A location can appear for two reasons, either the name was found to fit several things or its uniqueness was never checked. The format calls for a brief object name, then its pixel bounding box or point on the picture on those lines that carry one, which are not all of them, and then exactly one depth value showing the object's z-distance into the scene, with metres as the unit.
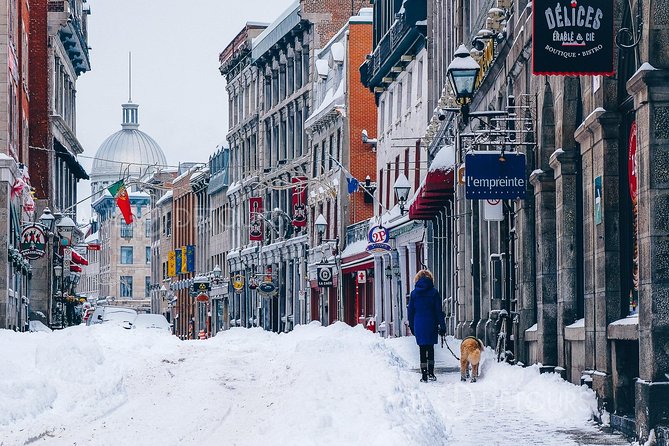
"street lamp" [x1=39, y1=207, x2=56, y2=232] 54.38
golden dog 22.75
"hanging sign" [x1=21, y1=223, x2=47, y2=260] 48.78
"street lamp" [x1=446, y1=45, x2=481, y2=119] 22.03
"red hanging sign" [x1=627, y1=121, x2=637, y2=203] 16.27
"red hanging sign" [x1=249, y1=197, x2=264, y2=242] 83.19
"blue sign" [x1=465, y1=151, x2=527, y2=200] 23.22
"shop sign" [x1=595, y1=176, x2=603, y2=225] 17.39
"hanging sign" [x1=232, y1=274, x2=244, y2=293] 88.06
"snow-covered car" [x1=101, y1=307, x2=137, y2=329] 60.42
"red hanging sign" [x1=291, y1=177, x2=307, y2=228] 74.12
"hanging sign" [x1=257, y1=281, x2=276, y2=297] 80.50
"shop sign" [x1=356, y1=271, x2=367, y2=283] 61.79
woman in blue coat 23.36
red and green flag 62.44
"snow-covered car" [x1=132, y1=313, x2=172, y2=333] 57.75
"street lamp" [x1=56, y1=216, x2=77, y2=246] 60.53
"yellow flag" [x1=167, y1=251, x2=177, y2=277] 118.19
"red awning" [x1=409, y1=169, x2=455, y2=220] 37.38
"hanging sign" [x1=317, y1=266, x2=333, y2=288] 66.88
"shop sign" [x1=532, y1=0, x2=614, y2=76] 15.46
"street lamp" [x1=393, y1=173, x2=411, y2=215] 45.09
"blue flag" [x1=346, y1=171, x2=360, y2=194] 57.54
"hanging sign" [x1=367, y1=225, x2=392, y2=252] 49.97
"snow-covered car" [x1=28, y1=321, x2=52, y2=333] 57.05
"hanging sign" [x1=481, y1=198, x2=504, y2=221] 26.64
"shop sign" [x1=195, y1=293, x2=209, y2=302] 87.56
